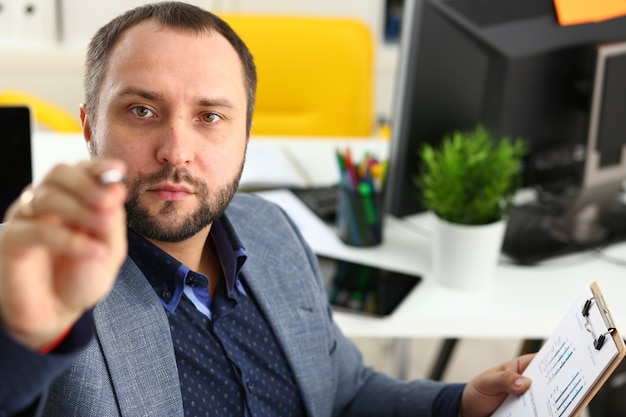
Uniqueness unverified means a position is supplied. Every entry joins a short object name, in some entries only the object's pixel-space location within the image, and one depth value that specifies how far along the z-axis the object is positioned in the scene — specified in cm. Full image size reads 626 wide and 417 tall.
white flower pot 156
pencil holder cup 172
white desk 150
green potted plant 155
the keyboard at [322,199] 188
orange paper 177
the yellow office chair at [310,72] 262
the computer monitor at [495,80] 173
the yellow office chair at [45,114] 259
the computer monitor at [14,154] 138
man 102
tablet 150
